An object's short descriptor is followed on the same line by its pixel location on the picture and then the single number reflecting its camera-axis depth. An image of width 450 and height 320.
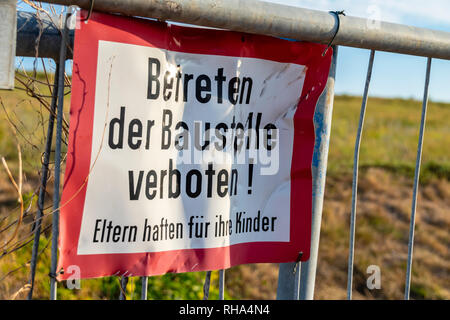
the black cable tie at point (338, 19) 1.81
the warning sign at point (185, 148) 1.51
